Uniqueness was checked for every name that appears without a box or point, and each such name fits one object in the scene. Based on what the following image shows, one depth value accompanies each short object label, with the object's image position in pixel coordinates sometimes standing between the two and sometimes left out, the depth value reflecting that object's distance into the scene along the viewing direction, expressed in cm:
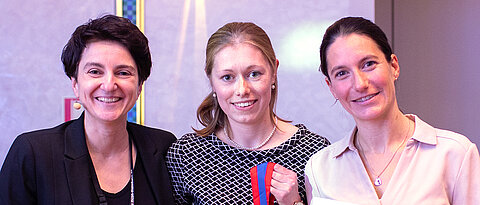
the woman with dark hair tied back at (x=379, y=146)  153
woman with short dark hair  187
